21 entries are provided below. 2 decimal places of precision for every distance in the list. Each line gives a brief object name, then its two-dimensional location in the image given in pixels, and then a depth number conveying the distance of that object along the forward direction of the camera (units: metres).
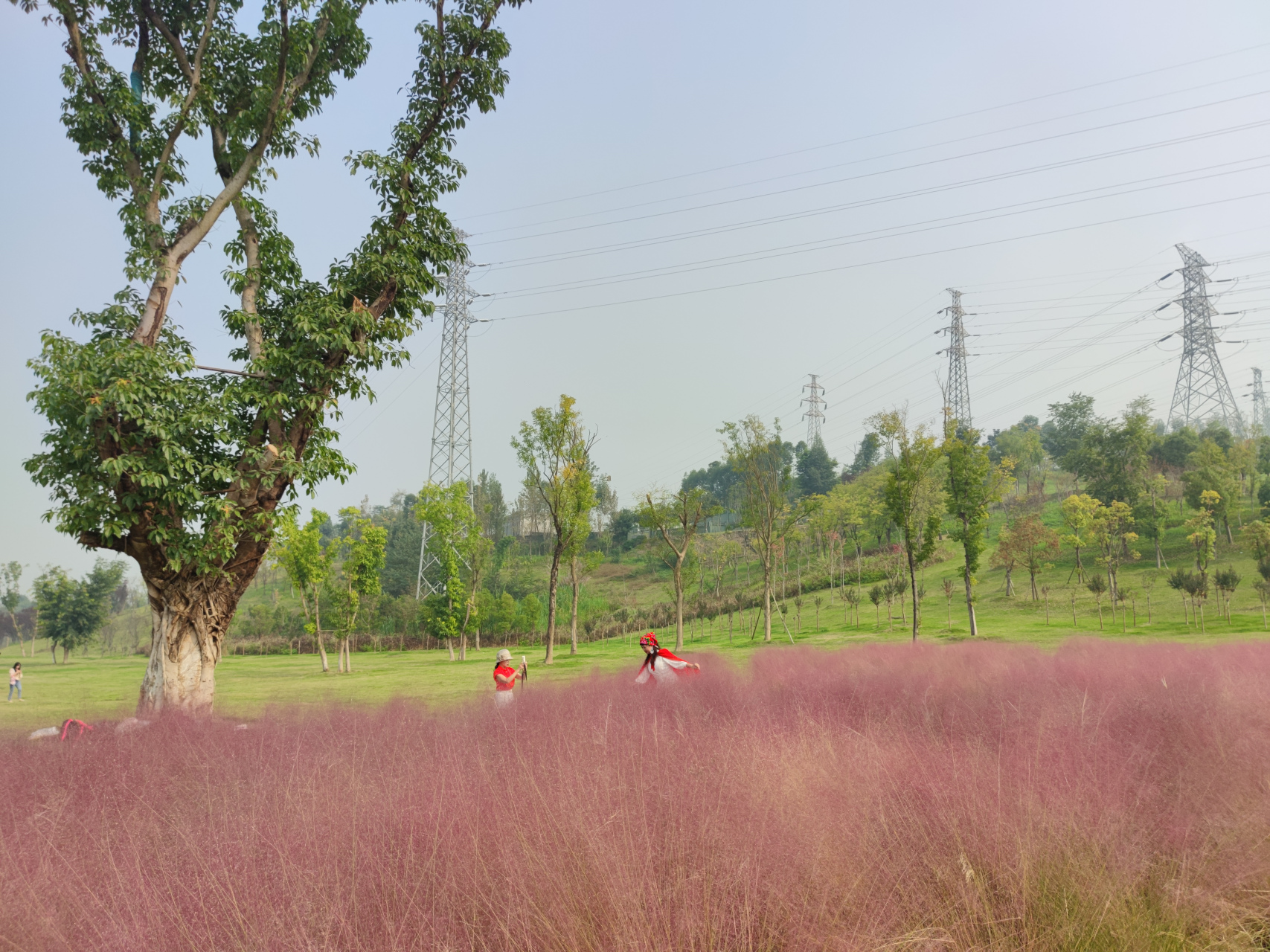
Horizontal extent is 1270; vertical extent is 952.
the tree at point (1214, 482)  40.22
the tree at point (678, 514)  31.05
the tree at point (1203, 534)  31.08
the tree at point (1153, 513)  42.00
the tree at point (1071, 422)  74.56
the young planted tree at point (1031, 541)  37.62
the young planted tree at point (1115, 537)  33.32
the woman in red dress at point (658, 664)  11.73
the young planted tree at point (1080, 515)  34.97
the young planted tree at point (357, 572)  32.38
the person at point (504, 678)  9.97
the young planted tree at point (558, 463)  28.86
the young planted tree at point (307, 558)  30.62
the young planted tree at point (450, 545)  35.50
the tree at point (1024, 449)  75.38
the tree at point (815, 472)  90.31
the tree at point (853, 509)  49.84
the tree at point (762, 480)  31.75
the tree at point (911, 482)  25.67
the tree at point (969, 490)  28.05
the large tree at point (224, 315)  8.94
